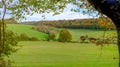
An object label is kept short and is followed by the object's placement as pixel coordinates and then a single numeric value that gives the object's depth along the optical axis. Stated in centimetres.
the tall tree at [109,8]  489
